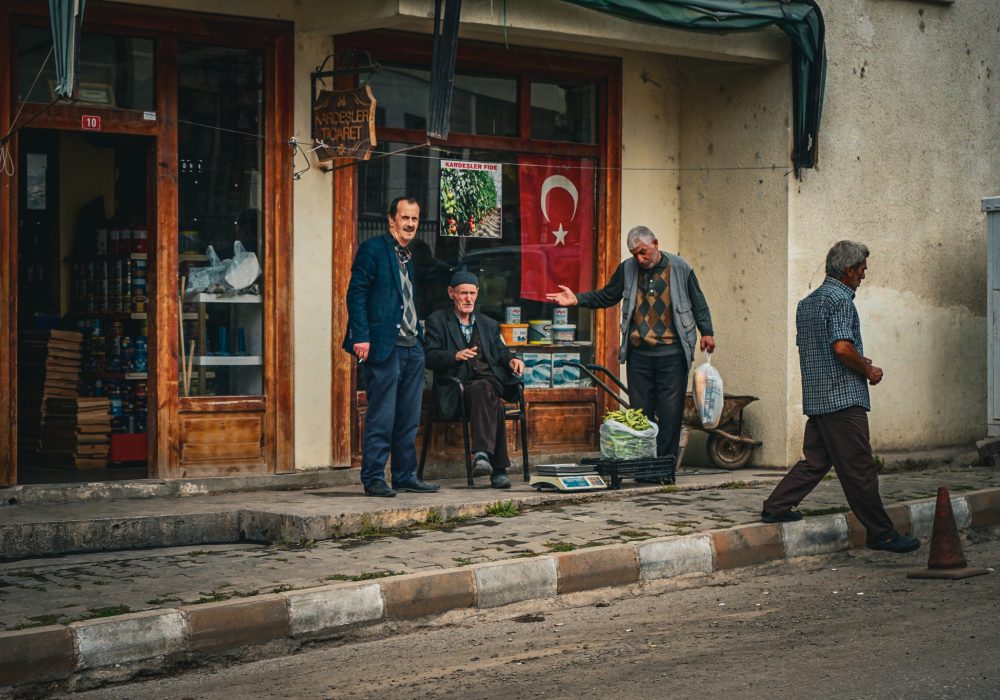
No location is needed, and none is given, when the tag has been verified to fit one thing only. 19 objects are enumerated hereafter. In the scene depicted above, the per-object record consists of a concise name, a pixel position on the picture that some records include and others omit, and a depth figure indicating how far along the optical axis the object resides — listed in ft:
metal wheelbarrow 36.32
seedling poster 35.55
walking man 26.32
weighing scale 31.30
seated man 31.86
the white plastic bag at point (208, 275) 31.94
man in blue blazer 29.71
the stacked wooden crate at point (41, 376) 36.19
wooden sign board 31.14
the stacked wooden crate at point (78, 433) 35.01
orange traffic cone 24.56
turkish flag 37.01
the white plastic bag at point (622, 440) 31.91
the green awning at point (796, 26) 33.83
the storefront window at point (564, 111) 36.99
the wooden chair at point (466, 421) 31.81
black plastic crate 31.83
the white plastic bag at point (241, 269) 32.32
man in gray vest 33.19
